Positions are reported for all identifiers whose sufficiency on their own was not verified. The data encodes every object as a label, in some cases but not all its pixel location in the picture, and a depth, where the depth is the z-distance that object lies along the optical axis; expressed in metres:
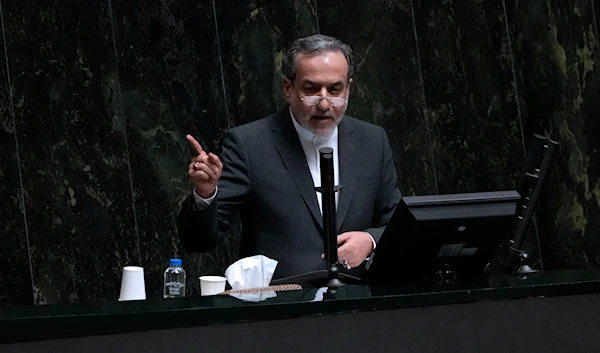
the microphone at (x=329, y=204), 6.45
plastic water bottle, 7.62
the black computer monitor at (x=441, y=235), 6.23
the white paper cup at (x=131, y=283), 6.98
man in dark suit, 8.19
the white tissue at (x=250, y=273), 6.71
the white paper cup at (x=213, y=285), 7.00
